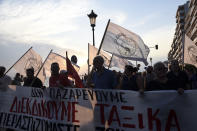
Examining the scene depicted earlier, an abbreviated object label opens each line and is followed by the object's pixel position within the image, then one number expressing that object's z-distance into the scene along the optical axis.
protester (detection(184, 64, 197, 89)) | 6.50
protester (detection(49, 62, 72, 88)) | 5.60
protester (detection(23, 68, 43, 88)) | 6.20
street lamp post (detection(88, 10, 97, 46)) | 12.21
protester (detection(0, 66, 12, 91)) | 6.62
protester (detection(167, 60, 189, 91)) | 4.26
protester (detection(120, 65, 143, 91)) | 5.34
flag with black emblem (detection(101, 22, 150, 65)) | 7.40
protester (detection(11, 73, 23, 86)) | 10.03
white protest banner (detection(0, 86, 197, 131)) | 3.87
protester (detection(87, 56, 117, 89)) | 4.79
